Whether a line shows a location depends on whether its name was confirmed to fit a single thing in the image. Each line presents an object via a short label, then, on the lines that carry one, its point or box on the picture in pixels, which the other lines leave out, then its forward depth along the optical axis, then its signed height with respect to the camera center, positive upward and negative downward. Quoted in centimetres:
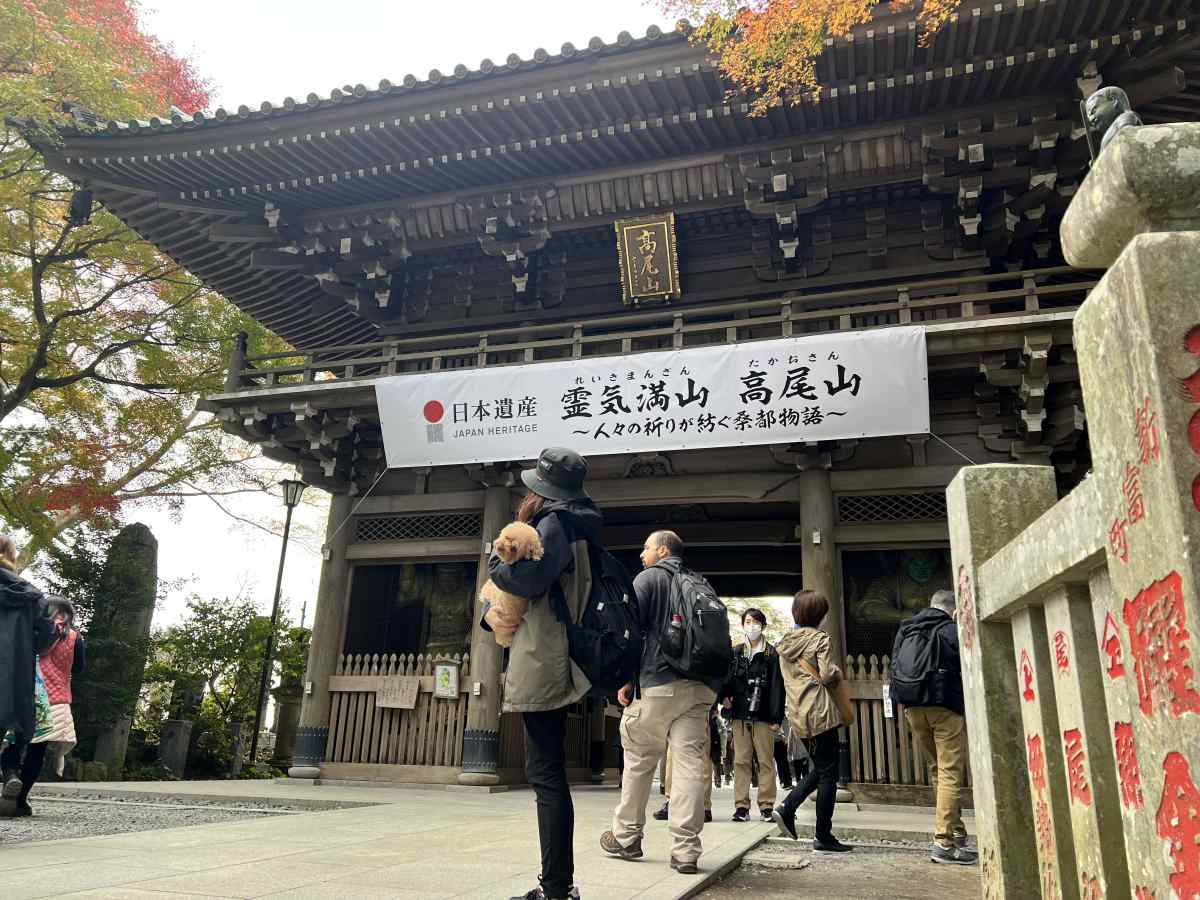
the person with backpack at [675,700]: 407 +6
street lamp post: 1358 +148
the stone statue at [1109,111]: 192 +147
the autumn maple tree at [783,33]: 763 +632
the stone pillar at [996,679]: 229 +12
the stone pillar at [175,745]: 1370 -77
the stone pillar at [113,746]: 1270 -76
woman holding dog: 301 +16
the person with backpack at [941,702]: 506 +11
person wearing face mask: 694 +3
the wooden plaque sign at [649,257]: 1012 +546
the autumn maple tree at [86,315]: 1174 +651
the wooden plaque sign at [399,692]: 1017 +15
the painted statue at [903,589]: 993 +154
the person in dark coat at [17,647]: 432 +24
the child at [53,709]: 562 -10
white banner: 856 +341
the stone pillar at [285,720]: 1559 -36
